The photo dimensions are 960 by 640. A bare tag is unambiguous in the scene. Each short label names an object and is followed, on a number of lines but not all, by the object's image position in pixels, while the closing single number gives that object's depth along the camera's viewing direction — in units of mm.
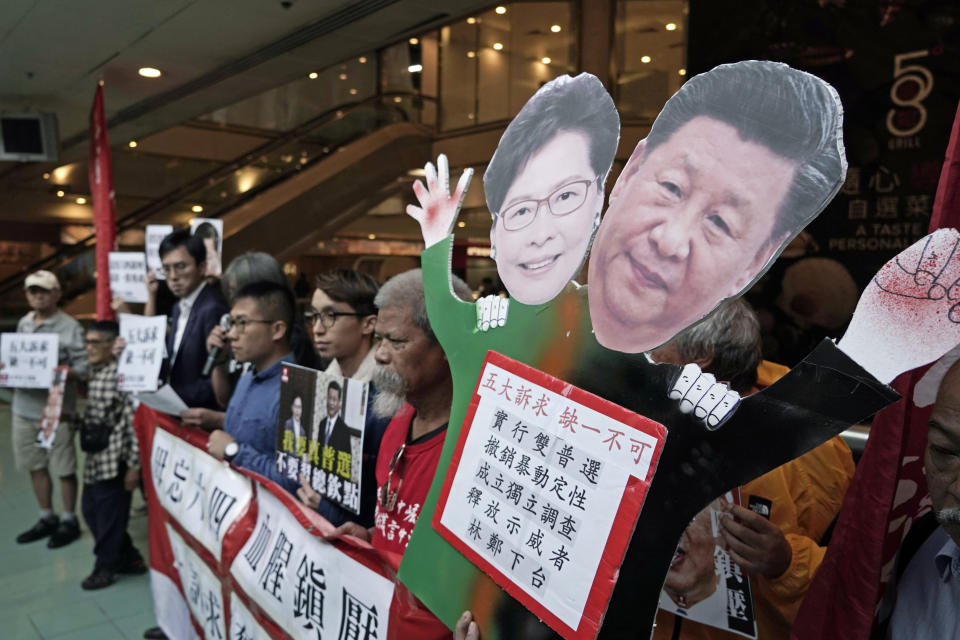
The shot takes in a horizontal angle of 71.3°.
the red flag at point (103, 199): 4527
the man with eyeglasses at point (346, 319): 2152
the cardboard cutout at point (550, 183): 1036
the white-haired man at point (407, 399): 1586
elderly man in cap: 3938
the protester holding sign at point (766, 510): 1070
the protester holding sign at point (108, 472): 3359
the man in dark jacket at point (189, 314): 3016
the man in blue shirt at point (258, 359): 2233
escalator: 8828
